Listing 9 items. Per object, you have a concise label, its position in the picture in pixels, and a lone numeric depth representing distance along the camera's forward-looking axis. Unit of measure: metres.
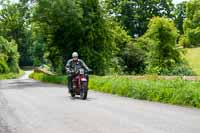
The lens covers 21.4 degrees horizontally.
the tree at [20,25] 47.62
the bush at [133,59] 58.84
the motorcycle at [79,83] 20.28
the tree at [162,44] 49.09
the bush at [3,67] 83.88
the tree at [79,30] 43.12
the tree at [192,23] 87.09
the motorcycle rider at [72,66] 21.14
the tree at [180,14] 113.81
